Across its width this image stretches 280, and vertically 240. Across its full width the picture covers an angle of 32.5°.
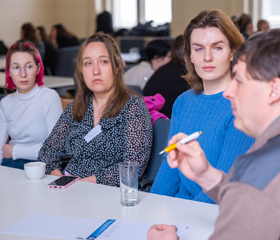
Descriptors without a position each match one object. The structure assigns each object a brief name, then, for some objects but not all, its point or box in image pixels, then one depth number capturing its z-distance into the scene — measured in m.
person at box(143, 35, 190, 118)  3.60
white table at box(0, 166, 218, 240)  1.57
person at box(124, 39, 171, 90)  4.50
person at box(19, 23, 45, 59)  7.52
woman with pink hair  2.95
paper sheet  1.47
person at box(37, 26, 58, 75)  7.51
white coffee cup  2.02
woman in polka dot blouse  2.37
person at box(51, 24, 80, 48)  8.66
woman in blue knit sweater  1.95
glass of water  1.71
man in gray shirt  0.96
